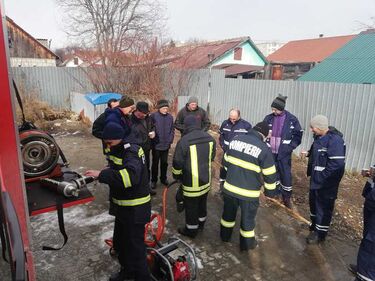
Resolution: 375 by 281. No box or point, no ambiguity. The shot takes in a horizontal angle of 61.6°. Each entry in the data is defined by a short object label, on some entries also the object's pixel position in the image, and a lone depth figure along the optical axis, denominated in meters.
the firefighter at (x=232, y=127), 5.73
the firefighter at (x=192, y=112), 6.43
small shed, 10.41
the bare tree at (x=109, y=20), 22.55
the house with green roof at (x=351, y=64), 13.23
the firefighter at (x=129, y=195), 2.98
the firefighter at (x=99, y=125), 5.32
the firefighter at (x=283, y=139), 5.62
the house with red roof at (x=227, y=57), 14.45
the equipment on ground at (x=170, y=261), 3.14
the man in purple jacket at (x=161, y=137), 6.11
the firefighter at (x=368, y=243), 3.10
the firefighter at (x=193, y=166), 4.32
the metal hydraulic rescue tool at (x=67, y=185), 2.30
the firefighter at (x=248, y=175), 4.05
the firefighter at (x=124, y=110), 5.25
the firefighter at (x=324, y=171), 4.24
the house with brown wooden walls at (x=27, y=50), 25.03
